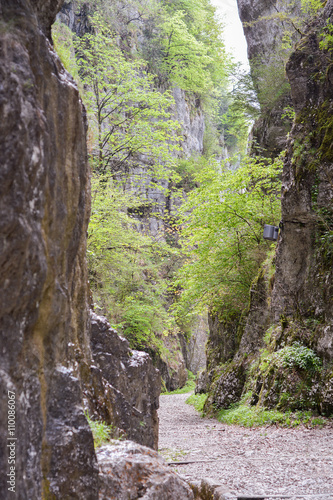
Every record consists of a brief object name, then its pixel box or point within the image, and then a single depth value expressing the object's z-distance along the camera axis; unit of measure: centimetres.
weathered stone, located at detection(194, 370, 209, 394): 1627
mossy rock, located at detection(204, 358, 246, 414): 1162
